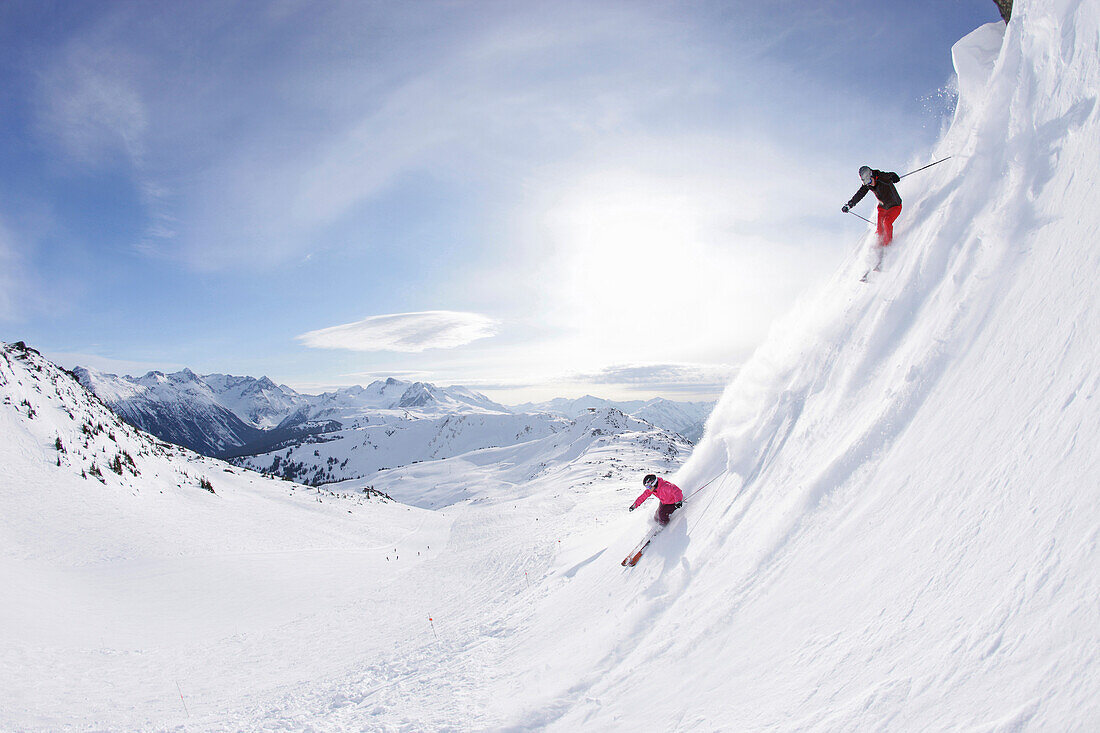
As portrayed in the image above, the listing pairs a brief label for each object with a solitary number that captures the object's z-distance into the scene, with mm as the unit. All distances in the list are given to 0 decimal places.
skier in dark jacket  9711
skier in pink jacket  10734
